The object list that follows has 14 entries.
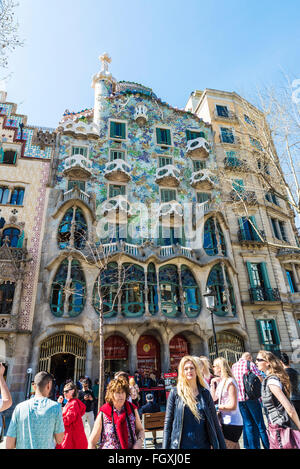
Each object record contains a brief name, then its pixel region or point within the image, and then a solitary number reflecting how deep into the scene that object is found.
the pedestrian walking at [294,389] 5.03
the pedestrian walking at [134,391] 8.06
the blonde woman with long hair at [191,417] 3.05
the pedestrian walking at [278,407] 3.74
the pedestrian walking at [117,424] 3.27
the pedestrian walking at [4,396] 3.54
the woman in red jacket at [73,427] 4.28
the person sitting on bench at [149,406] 7.79
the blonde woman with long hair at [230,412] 4.23
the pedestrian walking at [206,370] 5.72
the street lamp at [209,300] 11.42
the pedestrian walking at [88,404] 6.94
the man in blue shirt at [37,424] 2.99
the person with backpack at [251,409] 5.29
